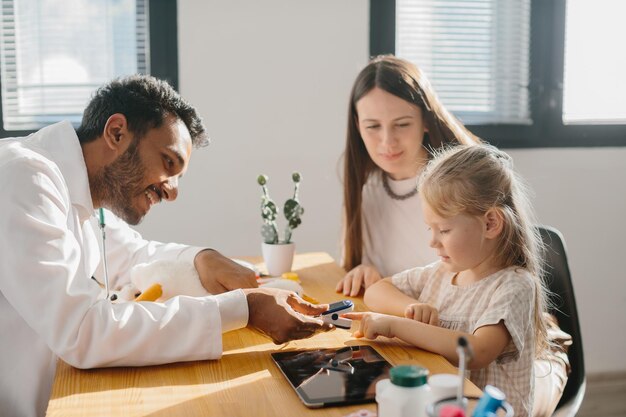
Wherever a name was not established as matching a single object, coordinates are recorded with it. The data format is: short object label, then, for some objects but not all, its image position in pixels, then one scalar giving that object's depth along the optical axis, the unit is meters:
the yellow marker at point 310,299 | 1.69
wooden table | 1.08
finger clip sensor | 1.44
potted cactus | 2.01
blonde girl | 1.36
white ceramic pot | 2.01
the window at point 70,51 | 2.71
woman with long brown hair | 2.06
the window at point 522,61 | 3.01
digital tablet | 1.10
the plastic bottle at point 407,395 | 0.88
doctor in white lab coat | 1.25
